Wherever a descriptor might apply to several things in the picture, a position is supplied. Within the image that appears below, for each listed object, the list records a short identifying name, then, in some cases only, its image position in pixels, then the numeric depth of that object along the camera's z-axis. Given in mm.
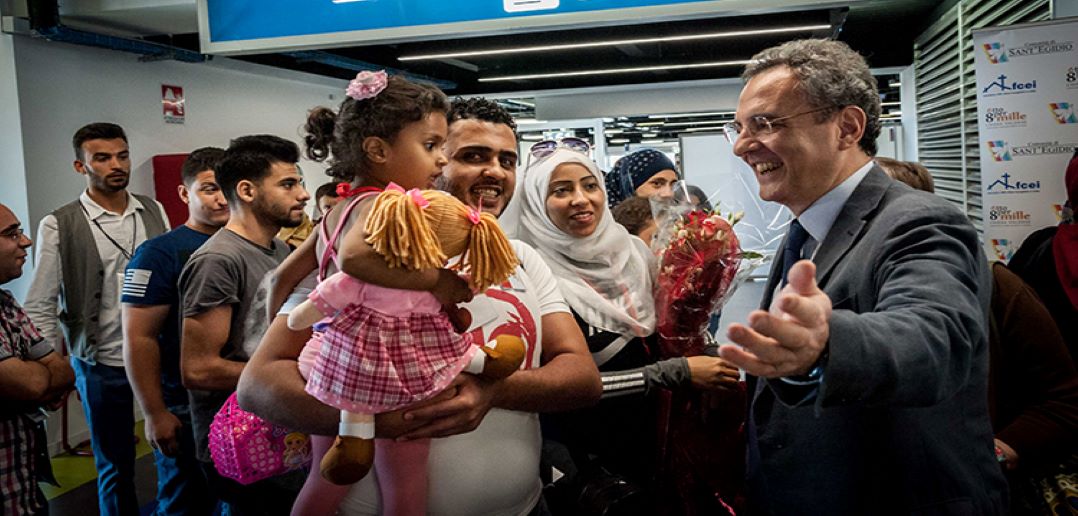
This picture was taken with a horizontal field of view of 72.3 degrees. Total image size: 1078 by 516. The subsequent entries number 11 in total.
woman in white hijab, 2062
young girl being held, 1271
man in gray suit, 1043
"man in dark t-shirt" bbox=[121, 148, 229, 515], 2893
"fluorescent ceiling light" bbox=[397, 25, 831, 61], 7270
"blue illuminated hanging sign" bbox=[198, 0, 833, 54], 2820
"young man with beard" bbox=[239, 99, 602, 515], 1364
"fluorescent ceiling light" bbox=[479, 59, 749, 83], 10570
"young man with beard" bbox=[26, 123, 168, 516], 3779
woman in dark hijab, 4254
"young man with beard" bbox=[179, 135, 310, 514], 2426
